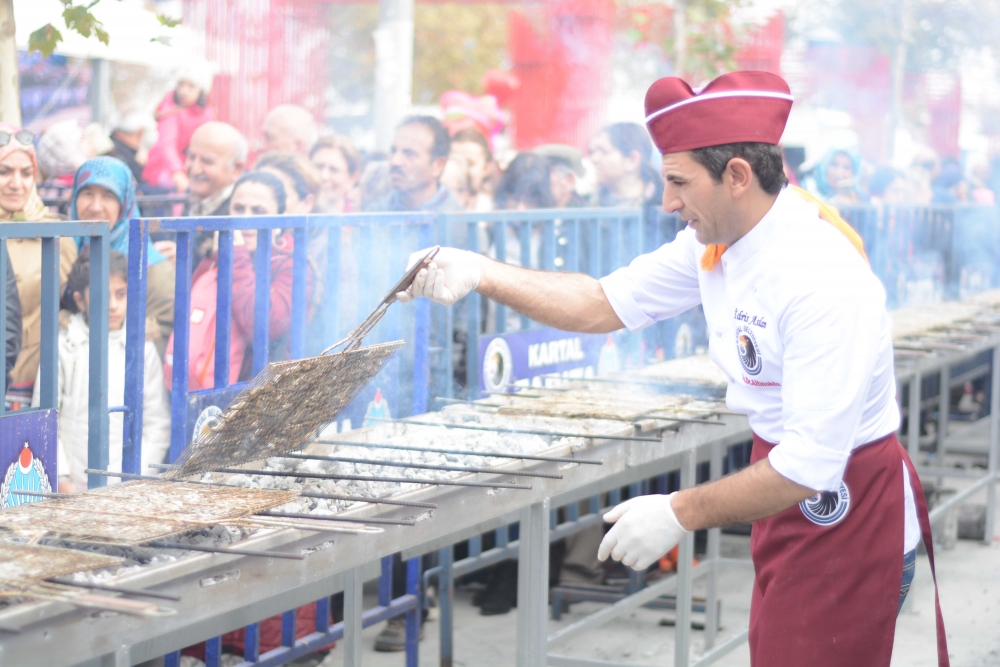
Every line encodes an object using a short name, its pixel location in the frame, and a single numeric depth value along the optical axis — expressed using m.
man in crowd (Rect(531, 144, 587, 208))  6.47
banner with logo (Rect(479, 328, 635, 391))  4.38
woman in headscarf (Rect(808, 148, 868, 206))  8.92
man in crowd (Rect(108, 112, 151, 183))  6.48
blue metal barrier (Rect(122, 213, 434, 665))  3.00
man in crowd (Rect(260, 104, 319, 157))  5.97
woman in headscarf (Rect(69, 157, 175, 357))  4.11
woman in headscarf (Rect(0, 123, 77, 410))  3.72
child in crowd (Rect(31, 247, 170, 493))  3.75
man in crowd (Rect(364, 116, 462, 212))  5.64
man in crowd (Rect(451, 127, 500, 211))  6.39
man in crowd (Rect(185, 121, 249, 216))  5.20
